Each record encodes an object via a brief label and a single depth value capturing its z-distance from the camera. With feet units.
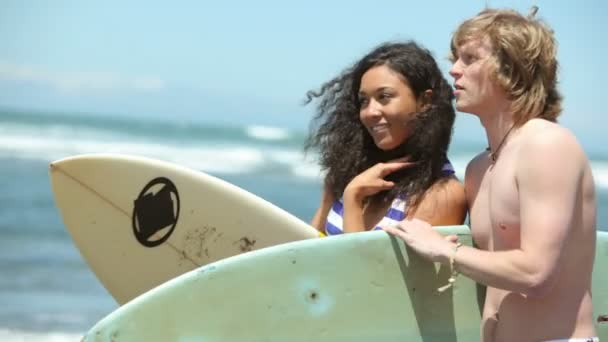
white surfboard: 24.97
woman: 21.40
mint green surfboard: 17.95
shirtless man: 15.52
